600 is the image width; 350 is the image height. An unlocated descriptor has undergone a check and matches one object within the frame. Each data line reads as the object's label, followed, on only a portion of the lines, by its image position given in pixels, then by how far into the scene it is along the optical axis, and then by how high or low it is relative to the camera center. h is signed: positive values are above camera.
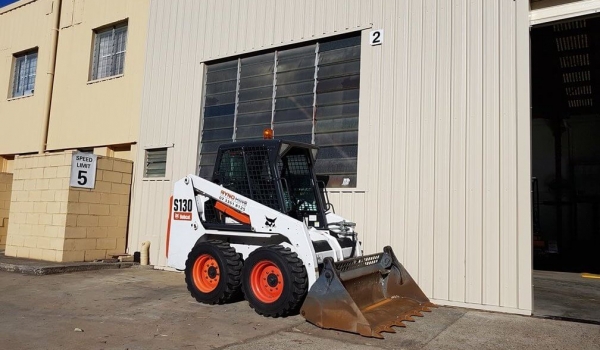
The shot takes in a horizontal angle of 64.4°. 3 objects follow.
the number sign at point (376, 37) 8.77 +3.51
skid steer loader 5.96 -0.37
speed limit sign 10.98 +1.08
